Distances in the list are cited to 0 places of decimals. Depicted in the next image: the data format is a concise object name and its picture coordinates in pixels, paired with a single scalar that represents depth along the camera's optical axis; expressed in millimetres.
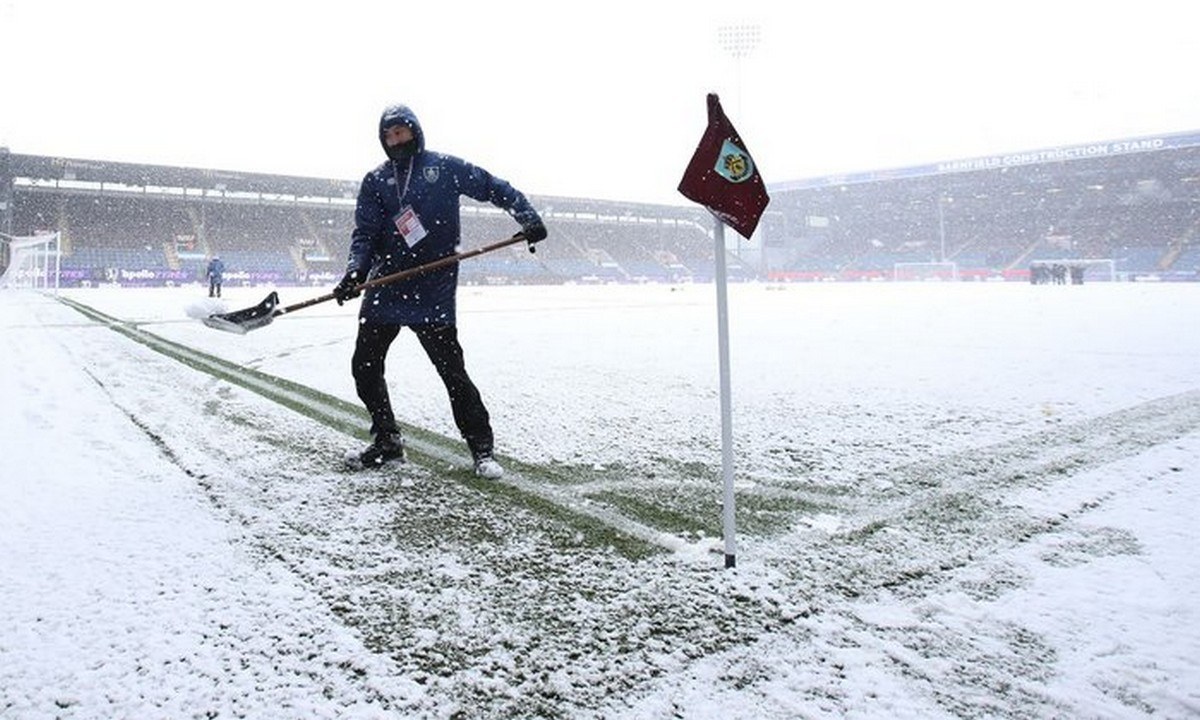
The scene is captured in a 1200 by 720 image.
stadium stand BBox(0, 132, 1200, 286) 40156
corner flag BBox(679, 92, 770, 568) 2104
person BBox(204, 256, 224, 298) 22266
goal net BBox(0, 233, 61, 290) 32003
